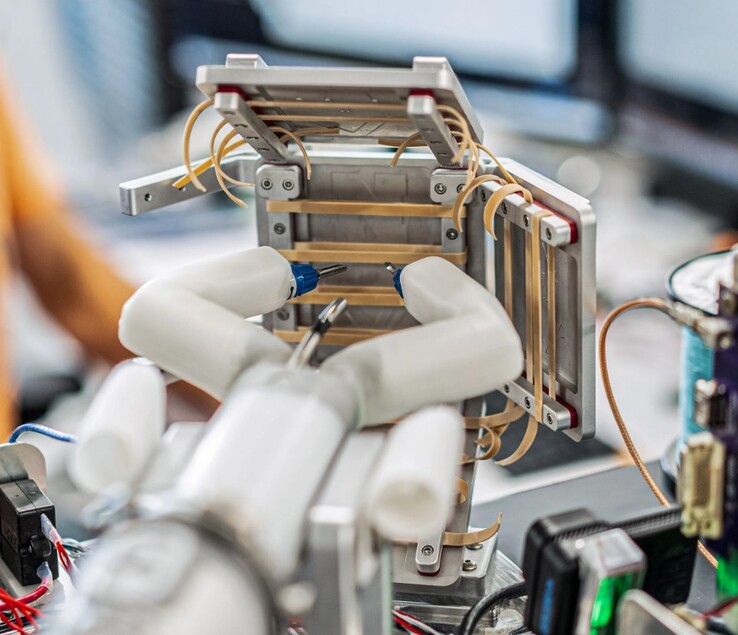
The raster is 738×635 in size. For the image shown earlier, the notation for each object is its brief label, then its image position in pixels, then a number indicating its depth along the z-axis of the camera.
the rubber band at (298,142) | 0.55
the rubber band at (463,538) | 0.56
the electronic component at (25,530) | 0.55
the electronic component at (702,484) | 0.46
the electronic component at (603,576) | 0.47
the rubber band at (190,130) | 0.53
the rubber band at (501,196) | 0.53
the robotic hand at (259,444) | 0.42
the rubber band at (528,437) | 0.56
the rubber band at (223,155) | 0.54
